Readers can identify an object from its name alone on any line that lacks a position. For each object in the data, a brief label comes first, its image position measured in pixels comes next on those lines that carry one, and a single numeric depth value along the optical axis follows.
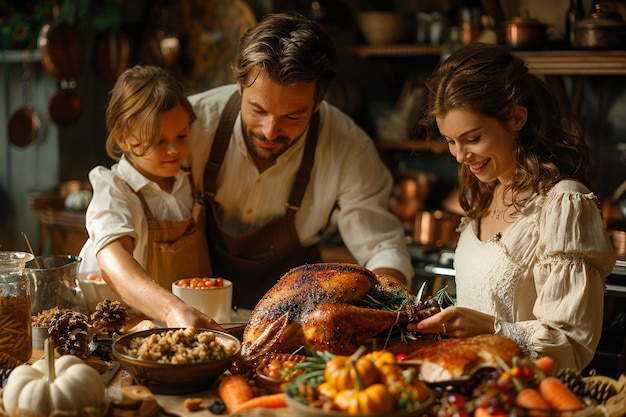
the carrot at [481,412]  1.55
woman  1.97
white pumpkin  1.61
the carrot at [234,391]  1.74
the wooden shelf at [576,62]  3.61
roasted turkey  1.88
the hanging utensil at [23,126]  4.78
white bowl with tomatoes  2.44
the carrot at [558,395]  1.55
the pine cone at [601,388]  1.72
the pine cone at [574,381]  1.67
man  2.93
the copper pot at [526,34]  3.75
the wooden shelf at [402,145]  4.84
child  2.54
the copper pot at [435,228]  4.44
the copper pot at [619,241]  3.61
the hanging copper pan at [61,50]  4.50
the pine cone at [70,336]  2.01
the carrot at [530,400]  1.53
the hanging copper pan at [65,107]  4.69
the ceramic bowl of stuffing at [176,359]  1.77
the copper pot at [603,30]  3.56
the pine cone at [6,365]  1.84
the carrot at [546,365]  1.67
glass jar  1.97
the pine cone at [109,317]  2.19
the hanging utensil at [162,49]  4.86
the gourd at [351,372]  1.58
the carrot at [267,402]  1.69
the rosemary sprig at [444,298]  2.17
